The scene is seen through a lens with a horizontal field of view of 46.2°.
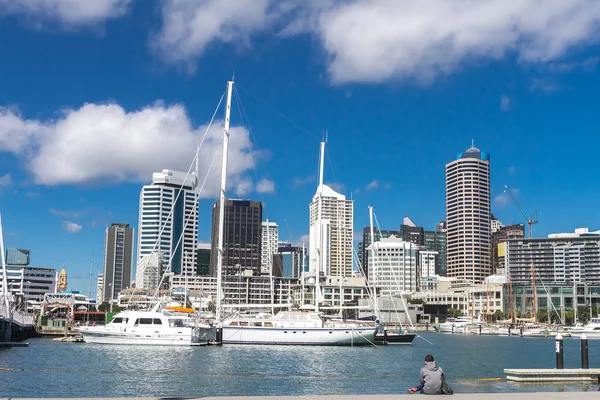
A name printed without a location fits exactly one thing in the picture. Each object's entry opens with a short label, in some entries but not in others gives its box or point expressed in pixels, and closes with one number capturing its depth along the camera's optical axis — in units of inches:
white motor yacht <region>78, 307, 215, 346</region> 3243.1
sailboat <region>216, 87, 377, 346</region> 3545.8
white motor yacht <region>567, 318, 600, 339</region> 5954.7
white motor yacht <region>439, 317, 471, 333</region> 7657.5
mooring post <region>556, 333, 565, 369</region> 1612.9
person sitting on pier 992.9
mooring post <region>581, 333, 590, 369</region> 1589.6
